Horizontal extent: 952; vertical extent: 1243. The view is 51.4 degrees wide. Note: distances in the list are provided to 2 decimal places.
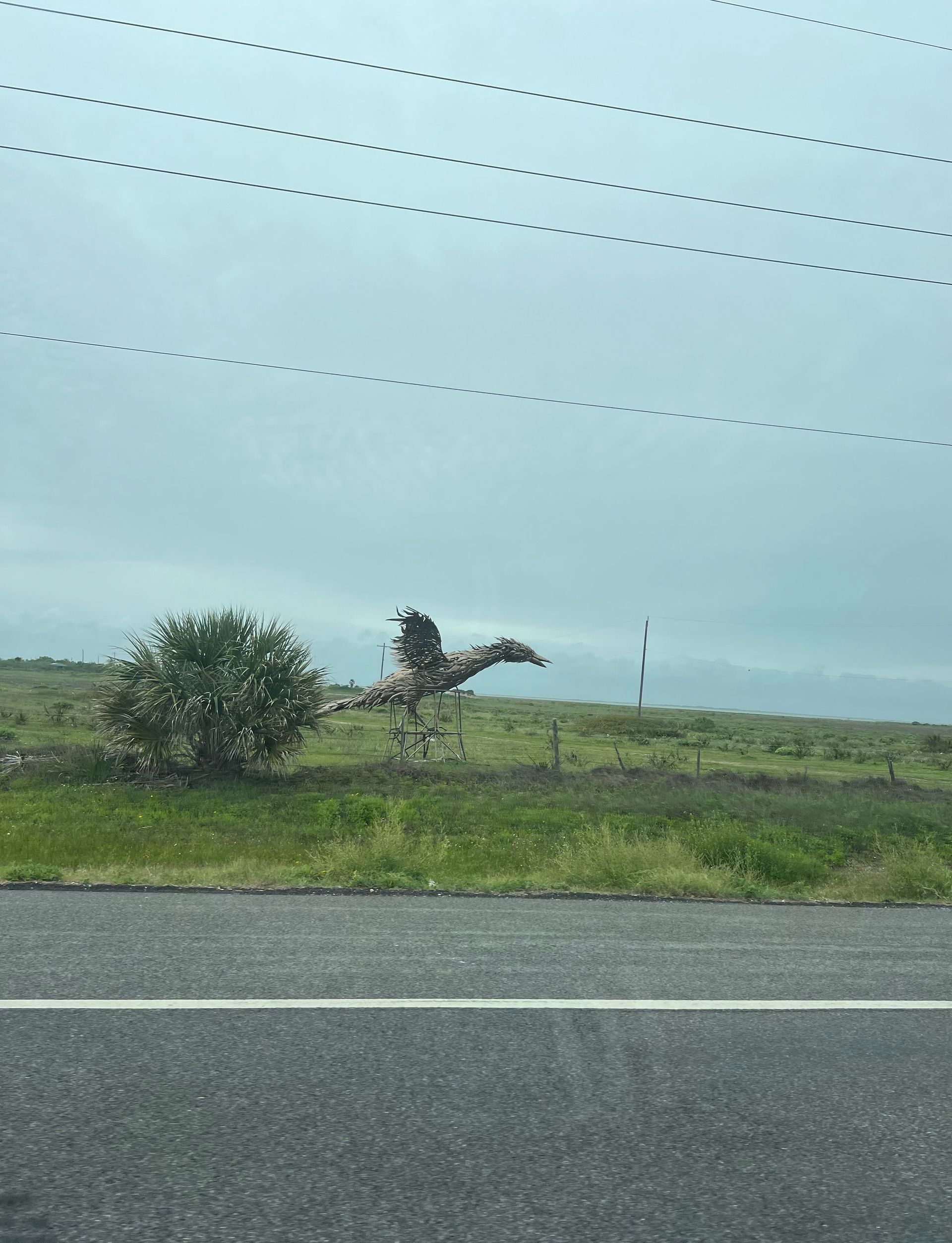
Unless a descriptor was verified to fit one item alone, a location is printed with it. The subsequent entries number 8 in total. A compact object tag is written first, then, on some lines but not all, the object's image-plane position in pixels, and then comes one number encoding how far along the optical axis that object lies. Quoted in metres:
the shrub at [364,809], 16.31
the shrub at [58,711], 37.72
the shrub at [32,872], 9.46
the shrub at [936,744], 68.62
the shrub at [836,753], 52.44
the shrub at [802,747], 50.34
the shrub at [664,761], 31.00
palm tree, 19.78
